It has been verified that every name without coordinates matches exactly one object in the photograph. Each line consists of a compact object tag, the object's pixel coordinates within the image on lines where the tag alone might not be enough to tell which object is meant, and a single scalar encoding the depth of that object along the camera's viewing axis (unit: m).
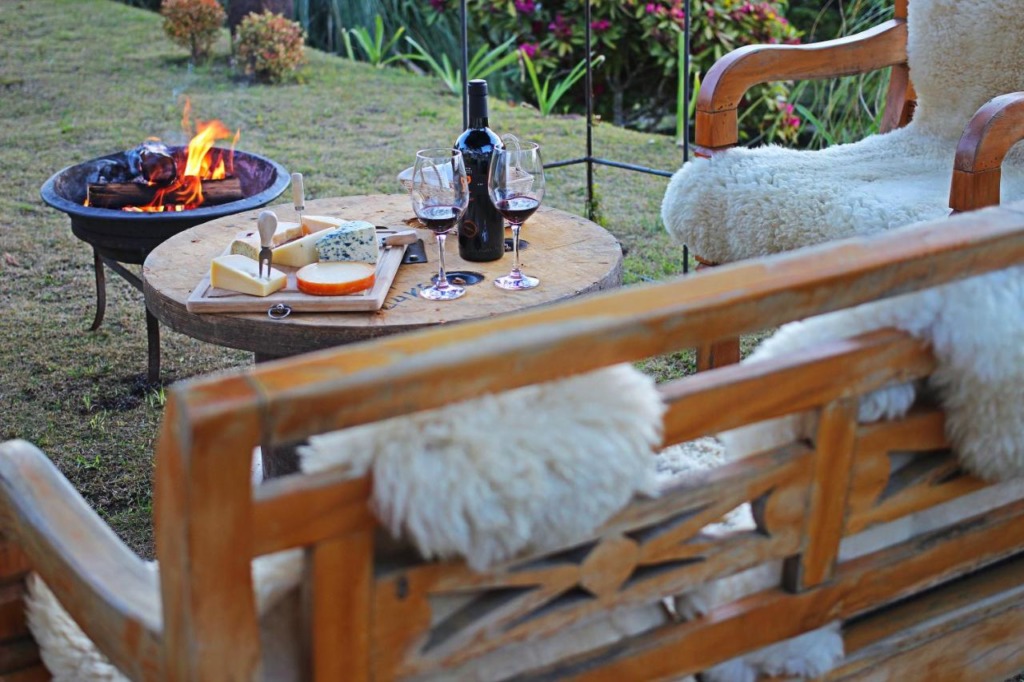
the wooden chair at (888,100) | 1.92
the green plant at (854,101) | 4.36
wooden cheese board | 1.71
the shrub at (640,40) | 5.20
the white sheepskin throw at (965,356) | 0.96
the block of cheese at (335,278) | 1.75
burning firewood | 2.66
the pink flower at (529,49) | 5.47
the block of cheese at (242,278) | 1.75
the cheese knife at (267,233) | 1.80
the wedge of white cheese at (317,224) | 2.01
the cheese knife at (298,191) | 2.10
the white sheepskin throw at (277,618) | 0.84
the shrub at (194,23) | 5.71
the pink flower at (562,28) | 5.46
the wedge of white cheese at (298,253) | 1.90
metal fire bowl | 2.40
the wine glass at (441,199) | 1.78
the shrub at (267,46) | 5.66
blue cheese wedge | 1.89
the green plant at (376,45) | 6.01
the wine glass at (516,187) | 1.82
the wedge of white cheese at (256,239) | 1.92
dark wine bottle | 1.94
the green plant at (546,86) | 5.11
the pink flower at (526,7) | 5.54
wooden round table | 1.67
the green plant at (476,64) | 5.30
